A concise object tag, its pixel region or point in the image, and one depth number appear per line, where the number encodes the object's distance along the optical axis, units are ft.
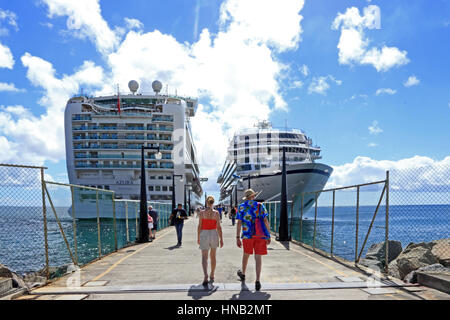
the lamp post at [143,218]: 39.70
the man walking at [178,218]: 35.88
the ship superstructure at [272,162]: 127.24
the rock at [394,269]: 31.63
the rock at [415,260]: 26.07
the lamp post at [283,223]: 39.86
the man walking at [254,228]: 17.12
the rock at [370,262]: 34.79
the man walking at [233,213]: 80.35
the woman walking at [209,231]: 18.48
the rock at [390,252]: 45.32
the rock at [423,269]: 18.20
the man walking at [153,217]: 44.81
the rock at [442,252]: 30.18
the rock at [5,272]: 25.63
